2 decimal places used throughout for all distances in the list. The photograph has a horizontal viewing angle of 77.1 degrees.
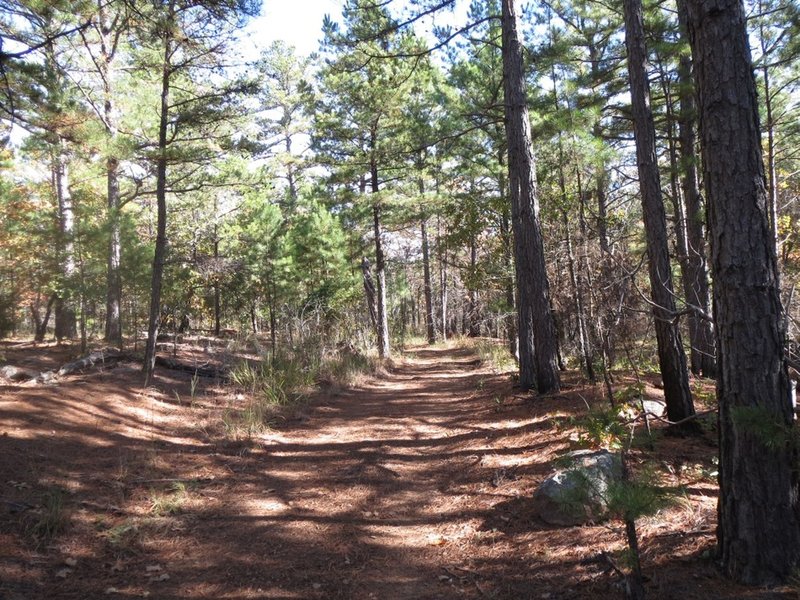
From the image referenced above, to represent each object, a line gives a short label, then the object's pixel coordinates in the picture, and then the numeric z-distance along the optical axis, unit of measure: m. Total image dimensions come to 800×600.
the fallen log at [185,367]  10.70
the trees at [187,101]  8.59
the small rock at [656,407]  5.93
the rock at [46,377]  8.38
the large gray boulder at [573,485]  3.17
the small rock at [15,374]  8.36
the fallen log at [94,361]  9.41
